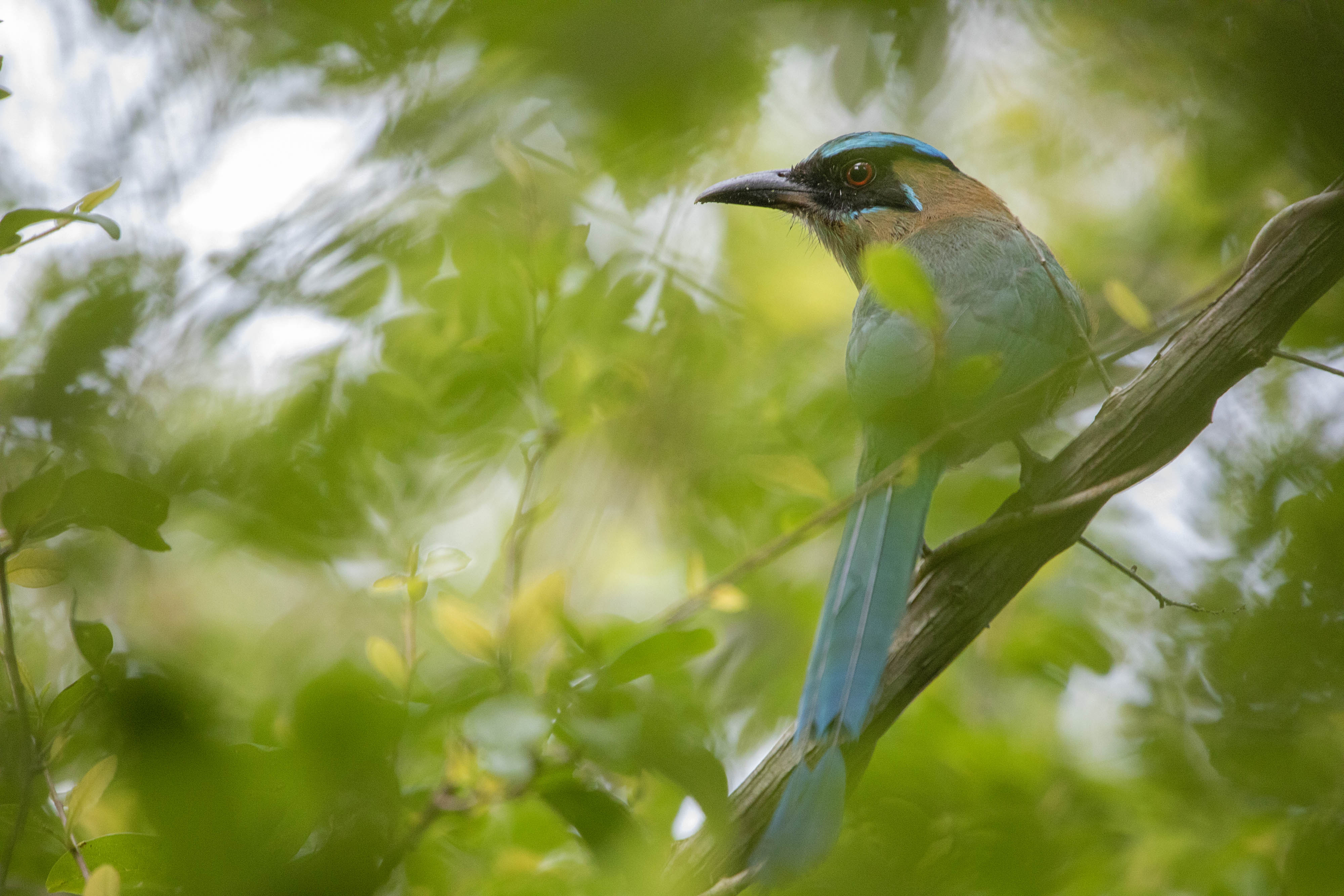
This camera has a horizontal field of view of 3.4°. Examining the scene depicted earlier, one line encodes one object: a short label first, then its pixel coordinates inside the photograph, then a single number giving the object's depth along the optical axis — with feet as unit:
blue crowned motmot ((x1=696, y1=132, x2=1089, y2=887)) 26.21
